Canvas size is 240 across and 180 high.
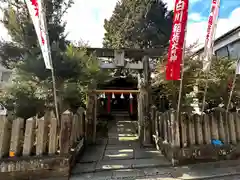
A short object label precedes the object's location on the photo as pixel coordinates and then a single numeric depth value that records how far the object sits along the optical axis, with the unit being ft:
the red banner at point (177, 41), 12.49
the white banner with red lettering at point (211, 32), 13.23
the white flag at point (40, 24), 11.40
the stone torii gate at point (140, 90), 20.56
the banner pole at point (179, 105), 12.76
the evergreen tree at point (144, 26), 49.93
